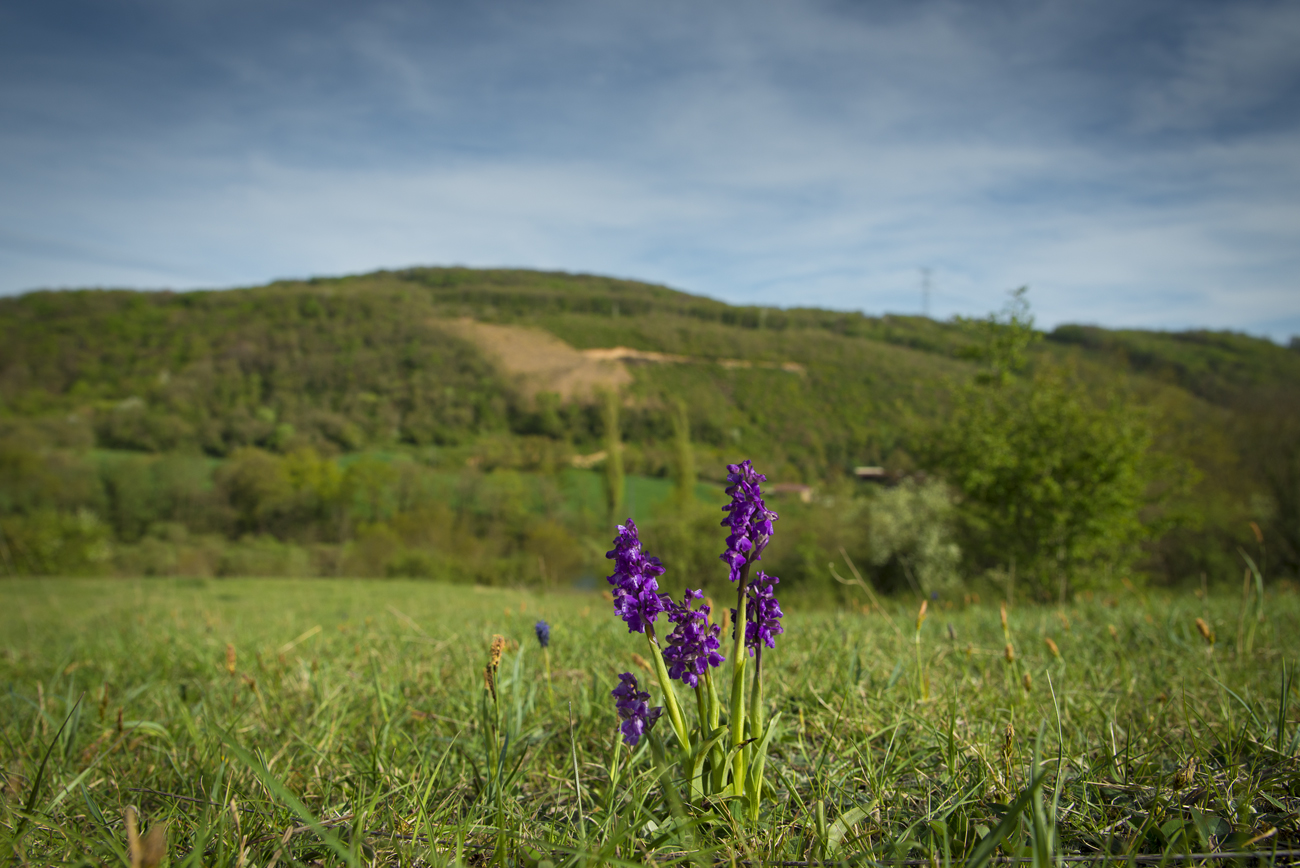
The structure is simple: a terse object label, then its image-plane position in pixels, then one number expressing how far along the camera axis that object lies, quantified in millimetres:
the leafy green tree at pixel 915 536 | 20781
